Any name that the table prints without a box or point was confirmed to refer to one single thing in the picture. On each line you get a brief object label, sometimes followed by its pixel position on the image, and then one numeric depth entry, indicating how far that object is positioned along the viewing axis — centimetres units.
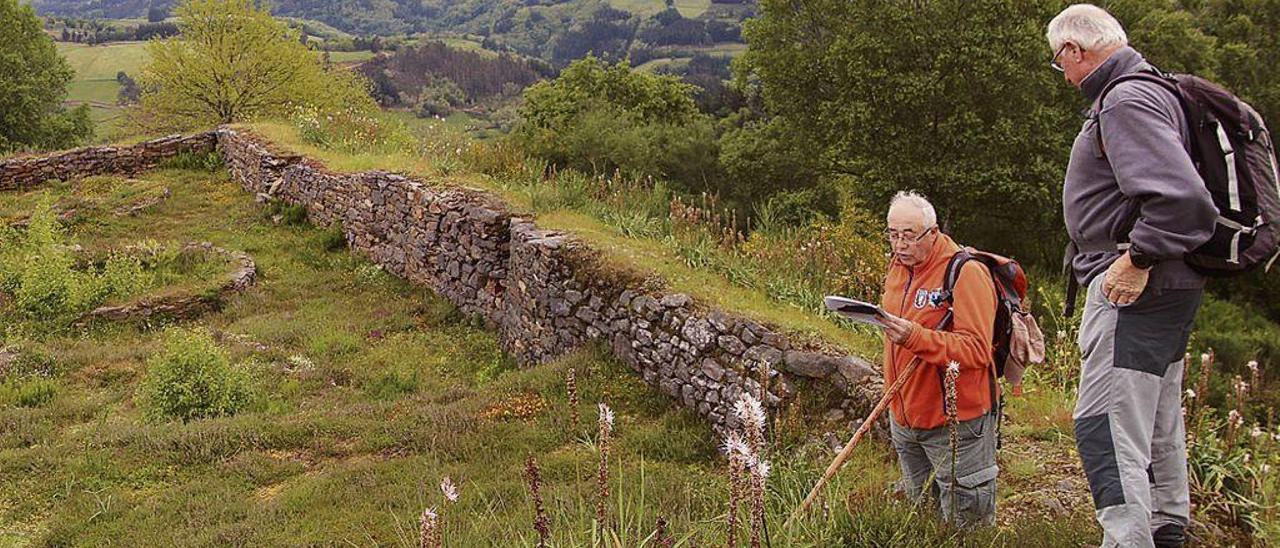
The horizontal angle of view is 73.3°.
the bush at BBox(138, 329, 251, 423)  727
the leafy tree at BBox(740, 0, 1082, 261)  1780
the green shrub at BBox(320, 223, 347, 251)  1331
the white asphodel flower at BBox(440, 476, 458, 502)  216
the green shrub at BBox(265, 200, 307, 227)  1443
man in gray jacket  274
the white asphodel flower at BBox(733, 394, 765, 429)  221
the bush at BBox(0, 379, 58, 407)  786
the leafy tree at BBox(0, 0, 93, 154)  3016
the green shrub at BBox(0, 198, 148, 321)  1024
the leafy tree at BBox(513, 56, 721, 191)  3070
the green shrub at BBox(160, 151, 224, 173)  1769
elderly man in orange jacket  339
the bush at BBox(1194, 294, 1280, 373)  1730
